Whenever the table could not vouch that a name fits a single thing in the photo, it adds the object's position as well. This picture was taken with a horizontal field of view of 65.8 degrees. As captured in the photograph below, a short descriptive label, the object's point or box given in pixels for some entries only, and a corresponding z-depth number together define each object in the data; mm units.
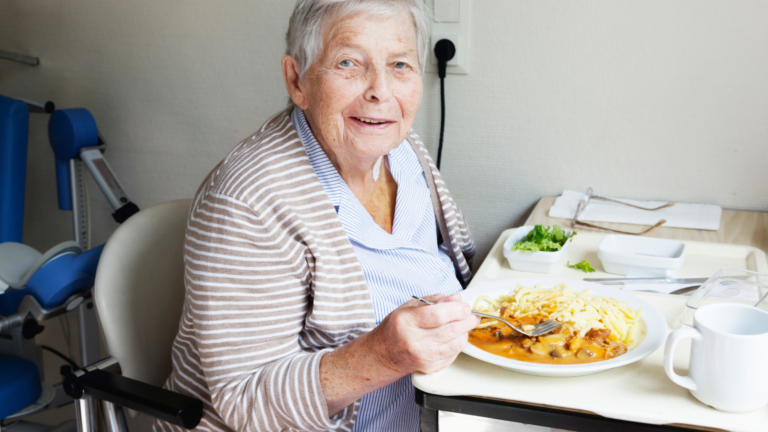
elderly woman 871
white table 647
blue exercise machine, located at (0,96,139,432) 1385
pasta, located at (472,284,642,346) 817
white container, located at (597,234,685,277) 1090
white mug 611
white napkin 1424
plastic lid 908
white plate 715
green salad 1163
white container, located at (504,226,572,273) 1139
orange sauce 759
